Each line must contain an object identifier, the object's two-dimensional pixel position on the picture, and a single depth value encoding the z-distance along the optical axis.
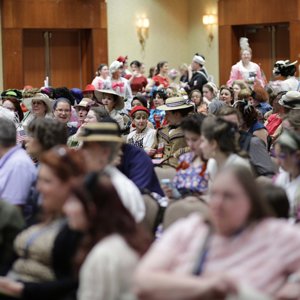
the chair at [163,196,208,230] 5.18
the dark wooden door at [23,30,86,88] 20.84
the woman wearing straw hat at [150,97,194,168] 8.60
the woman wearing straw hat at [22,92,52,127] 10.12
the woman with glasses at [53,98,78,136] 9.57
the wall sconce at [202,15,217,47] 22.12
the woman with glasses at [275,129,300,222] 5.28
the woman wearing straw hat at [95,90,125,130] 11.12
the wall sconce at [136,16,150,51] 21.81
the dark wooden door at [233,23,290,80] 21.48
